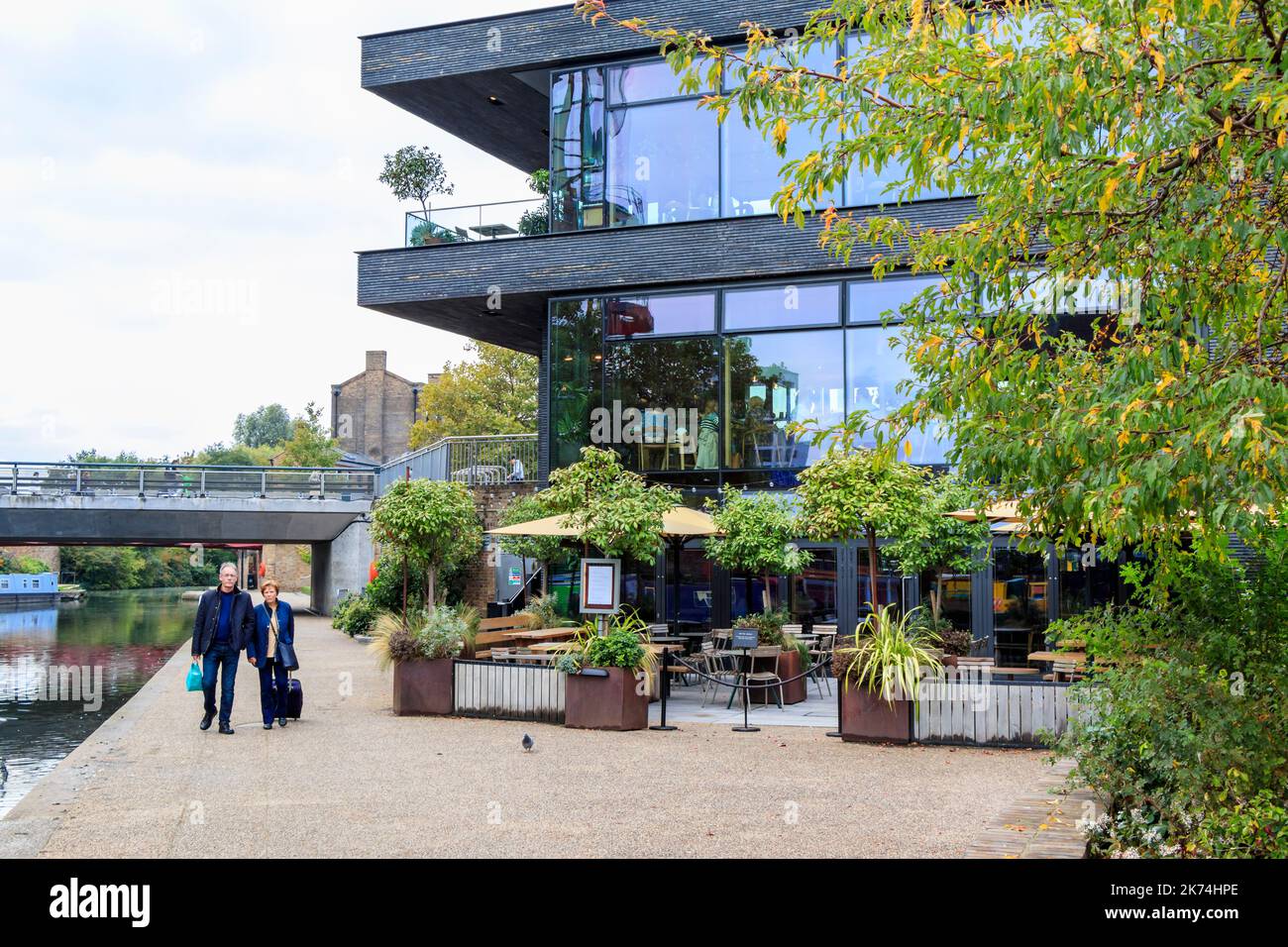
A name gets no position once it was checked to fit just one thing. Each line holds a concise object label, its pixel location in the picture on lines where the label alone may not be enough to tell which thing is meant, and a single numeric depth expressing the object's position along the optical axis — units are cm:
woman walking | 1324
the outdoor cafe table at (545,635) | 1756
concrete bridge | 3459
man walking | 1268
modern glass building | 2025
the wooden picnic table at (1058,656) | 1319
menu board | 1436
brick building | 7806
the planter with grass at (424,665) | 1444
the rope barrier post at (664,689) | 1339
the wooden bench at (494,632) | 1618
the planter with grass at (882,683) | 1228
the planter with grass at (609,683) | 1327
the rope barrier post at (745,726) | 1322
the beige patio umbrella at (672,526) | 1570
